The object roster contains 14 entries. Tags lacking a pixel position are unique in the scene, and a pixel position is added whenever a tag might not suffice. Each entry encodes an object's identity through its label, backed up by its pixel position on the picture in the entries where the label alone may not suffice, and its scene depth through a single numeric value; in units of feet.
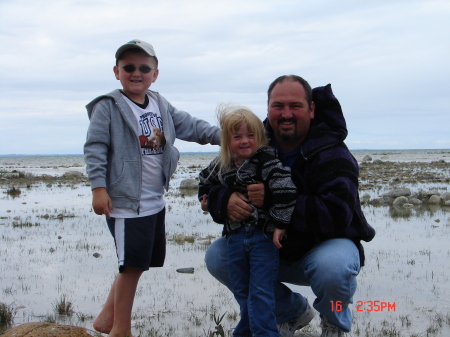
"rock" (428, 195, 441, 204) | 40.92
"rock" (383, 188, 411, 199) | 44.01
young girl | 11.56
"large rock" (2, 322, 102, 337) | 11.79
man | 11.85
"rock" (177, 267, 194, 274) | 20.57
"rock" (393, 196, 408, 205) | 40.37
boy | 12.55
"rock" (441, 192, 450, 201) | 41.37
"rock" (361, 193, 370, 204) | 42.68
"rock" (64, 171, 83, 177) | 93.33
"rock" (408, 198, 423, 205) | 40.44
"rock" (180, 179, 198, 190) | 61.36
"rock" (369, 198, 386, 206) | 40.96
